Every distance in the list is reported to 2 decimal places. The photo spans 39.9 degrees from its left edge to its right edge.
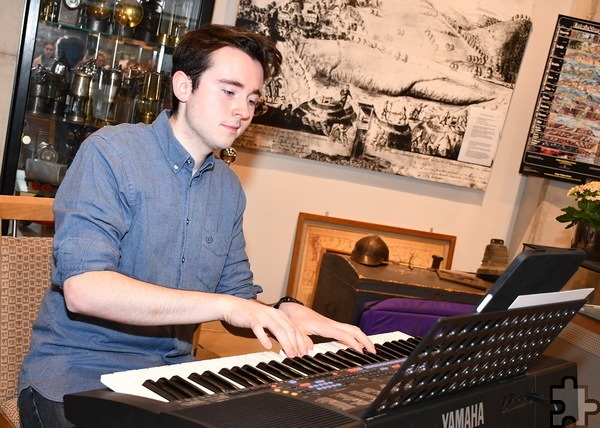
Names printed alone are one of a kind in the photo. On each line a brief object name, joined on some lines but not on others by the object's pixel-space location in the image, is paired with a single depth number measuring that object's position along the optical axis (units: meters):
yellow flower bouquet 3.70
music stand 1.38
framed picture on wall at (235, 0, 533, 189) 4.76
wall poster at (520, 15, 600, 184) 4.98
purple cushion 3.79
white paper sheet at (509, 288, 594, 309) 1.51
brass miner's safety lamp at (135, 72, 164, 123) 4.51
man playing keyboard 1.74
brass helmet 4.23
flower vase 3.74
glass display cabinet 4.24
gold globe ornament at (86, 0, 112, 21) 4.38
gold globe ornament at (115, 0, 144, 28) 4.40
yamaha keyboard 1.34
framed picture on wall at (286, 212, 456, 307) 4.95
